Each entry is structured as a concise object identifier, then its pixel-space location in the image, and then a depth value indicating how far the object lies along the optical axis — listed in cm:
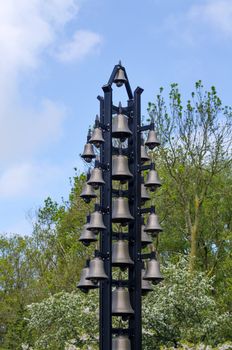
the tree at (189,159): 2323
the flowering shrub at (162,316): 1730
